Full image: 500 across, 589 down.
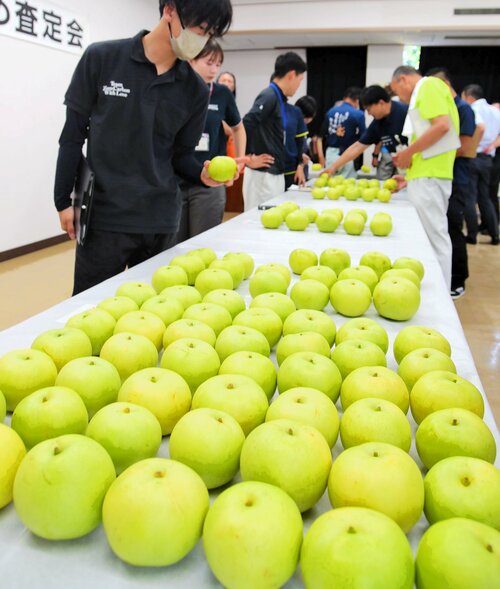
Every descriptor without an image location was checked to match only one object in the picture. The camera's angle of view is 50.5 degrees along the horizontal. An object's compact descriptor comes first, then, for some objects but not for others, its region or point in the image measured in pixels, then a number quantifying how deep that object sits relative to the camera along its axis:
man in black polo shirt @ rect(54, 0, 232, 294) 1.82
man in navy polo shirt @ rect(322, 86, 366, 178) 5.96
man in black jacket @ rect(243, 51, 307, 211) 3.94
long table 0.61
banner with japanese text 4.82
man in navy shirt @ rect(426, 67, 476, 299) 4.30
